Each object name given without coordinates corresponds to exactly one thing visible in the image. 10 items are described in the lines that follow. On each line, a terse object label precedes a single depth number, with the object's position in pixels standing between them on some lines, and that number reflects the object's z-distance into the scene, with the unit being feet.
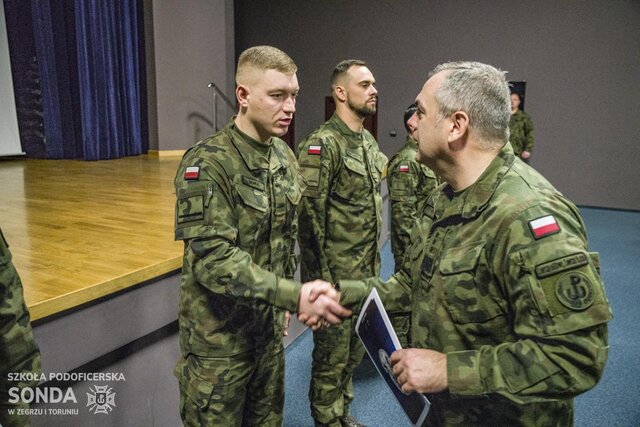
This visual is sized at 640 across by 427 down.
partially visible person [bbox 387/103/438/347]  9.43
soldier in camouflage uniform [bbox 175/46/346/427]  4.65
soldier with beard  7.50
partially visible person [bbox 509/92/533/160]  22.12
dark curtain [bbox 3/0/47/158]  18.66
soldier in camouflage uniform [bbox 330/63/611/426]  3.08
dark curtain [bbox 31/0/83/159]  18.72
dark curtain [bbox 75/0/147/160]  19.48
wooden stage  5.94
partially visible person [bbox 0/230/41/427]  3.49
